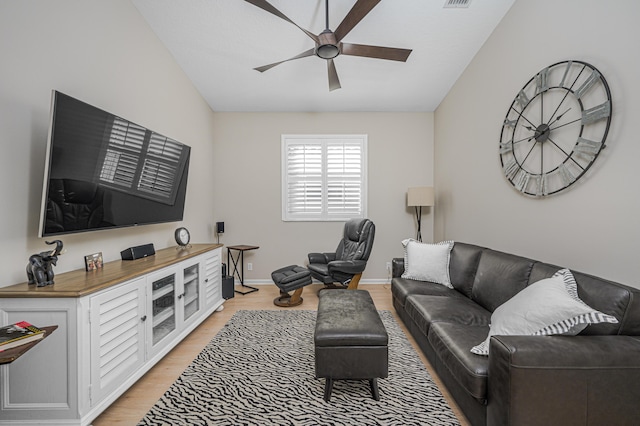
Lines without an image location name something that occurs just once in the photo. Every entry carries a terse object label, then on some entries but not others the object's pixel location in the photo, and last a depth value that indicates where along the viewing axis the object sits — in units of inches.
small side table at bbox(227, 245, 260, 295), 170.4
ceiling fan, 80.8
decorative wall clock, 68.4
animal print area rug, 66.0
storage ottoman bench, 68.5
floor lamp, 161.2
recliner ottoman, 136.2
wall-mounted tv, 66.4
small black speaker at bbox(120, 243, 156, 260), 96.6
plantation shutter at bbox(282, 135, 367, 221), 180.2
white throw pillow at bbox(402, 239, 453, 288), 116.2
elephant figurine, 62.8
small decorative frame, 80.2
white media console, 59.1
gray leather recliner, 142.0
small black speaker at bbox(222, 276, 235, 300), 144.2
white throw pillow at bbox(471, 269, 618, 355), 52.9
